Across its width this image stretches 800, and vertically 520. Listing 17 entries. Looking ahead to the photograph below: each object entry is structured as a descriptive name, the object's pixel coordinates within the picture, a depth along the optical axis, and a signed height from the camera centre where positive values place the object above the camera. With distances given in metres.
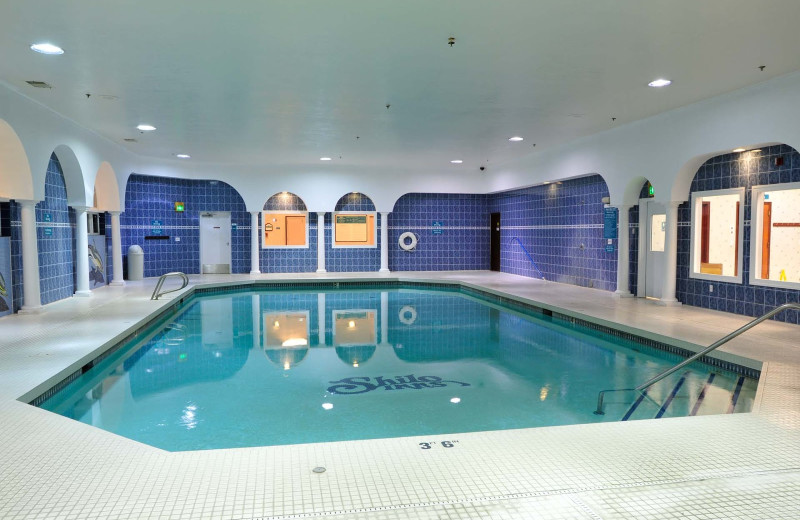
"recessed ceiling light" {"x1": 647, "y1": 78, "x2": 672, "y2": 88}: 6.26 +1.81
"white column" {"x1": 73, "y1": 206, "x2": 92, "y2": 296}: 9.66 -0.19
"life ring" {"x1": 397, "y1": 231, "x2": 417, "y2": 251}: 15.43 +0.01
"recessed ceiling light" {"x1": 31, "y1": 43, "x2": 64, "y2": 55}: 5.03 +1.80
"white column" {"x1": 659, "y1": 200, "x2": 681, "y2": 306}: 8.42 -0.24
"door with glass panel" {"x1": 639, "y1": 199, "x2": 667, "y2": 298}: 9.26 -0.08
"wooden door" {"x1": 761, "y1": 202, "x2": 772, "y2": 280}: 7.16 +0.05
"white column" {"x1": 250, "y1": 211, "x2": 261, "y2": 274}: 14.16 -0.06
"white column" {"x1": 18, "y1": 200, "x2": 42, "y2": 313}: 7.44 -0.24
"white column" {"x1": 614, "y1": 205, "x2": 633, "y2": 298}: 9.61 -0.25
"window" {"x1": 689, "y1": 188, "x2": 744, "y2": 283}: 8.00 +0.09
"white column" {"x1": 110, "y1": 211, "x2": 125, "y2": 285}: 11.74 -0.16
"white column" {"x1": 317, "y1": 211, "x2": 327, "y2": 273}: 14.46 -0.01
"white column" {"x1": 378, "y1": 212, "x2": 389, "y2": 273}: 14.79 -0.04
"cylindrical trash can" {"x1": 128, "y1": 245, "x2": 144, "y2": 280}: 12.68 -0.46
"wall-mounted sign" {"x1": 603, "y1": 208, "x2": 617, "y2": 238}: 10.21 +0.34
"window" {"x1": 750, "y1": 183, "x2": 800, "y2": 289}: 6.99 +0.12
